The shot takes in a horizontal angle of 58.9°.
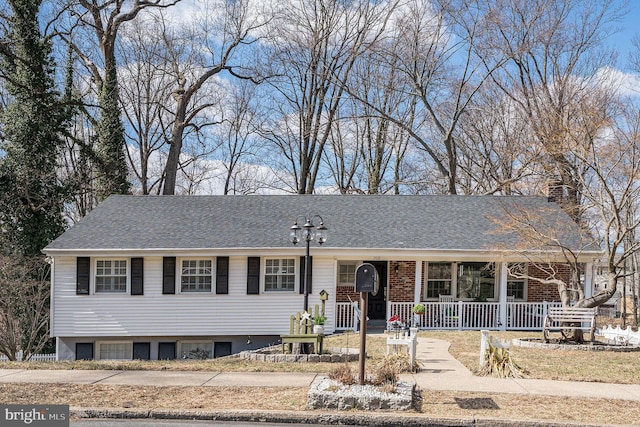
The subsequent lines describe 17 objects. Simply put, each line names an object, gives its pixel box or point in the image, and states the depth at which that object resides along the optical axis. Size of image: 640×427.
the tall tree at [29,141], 21.86
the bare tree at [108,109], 27.91
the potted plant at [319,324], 12.37
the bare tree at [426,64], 27.23
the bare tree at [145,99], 34.19
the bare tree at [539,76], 25.94
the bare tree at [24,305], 18.06
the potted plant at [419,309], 15.18
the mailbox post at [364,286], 8.03
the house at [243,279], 17.30
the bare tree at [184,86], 32.59
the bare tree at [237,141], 37.38
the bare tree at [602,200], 14.26
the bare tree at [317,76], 31.61
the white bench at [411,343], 10.61
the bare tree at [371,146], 33.72
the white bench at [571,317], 14.02
